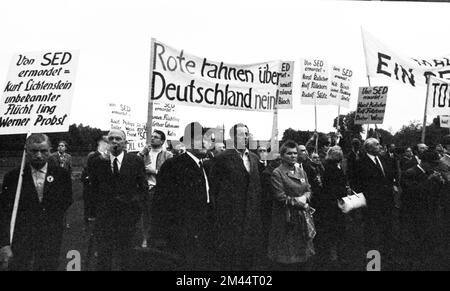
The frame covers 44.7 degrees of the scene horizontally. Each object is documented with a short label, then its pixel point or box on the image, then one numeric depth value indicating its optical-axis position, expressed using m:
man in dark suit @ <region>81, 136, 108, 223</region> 6.33
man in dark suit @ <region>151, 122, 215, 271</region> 6.02
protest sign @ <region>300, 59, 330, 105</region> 12.24
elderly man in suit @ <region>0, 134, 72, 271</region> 5.16
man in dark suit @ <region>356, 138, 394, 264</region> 7.18
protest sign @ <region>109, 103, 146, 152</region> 10.48
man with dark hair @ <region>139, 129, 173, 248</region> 8.23
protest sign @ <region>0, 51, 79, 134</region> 5.41
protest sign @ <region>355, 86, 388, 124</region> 10.52
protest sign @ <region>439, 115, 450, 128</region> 11.45
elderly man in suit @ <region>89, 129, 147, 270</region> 5.90
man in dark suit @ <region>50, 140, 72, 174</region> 8.78
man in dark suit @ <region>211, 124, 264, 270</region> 5.95
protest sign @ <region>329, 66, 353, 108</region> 12.62
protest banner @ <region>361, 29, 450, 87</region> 8.55
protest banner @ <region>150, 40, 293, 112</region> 7.00
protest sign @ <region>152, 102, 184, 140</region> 11.44
